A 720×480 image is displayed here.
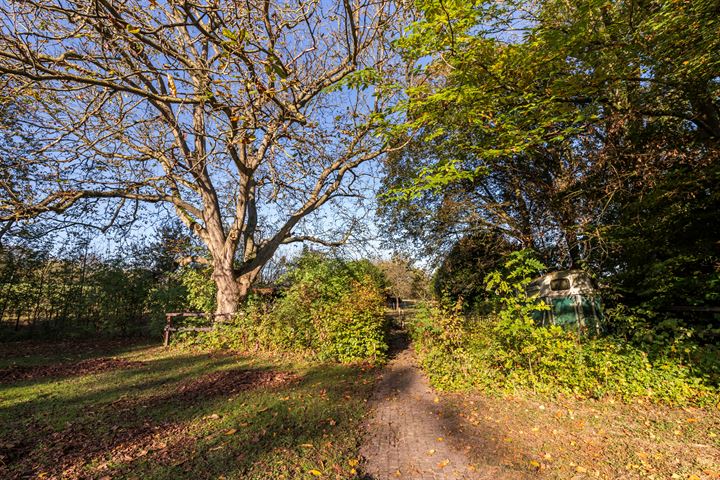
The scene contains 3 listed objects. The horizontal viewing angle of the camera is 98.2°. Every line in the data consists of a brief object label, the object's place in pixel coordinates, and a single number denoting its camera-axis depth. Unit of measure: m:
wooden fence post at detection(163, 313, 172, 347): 10.35
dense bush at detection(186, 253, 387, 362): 7.81
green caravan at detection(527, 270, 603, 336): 8.23
